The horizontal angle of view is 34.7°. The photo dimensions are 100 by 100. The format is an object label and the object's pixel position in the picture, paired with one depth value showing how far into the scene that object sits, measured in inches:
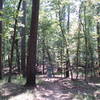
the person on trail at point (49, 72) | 494.9
